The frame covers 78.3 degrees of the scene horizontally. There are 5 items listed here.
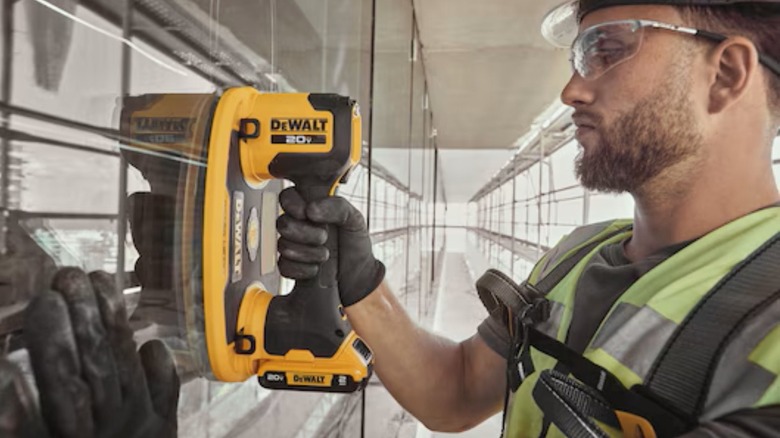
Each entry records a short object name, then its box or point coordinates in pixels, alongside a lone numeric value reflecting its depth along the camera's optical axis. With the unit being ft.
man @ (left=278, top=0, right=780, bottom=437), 2.61
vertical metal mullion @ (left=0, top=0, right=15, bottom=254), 1.15
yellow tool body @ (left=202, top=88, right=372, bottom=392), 2.08
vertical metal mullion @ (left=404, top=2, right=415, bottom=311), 12.60
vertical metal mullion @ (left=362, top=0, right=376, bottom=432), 6.46
